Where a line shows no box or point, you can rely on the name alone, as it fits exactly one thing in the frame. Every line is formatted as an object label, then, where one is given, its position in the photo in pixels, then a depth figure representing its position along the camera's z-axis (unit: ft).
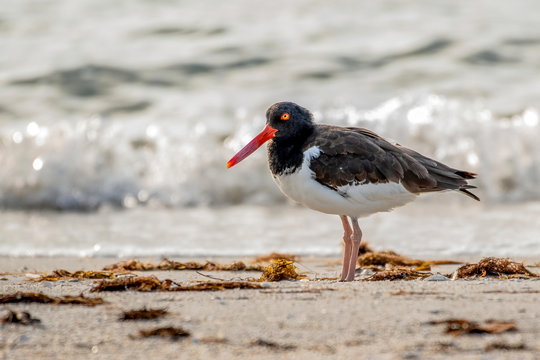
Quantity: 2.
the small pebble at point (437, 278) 33.68
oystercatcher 36.91
